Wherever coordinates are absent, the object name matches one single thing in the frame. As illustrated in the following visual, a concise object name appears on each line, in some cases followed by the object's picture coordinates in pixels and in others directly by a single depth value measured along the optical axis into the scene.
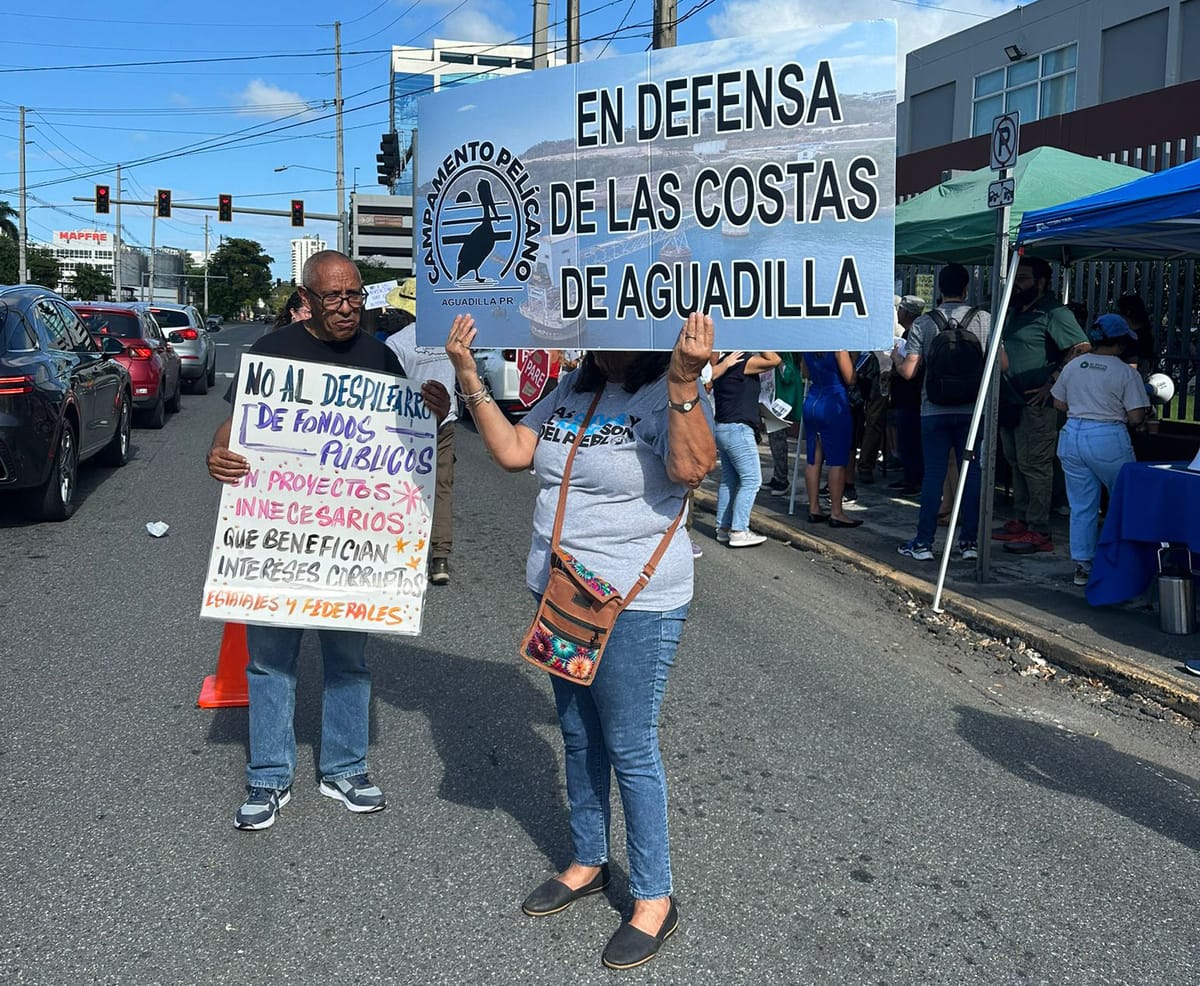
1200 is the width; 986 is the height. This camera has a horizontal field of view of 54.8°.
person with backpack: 7.83
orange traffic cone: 4.93
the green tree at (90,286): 89.19
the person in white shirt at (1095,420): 7.11
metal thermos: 6.23
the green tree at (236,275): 138.62
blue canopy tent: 5.80
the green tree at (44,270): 80.44
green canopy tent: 9.34
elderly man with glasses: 3.79
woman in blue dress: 8.98
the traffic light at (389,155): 29.09
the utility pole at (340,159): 49.00
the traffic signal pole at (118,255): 77.20
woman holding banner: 3.08
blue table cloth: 6.31
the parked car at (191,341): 22.25
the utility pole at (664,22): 12.22
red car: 15.54
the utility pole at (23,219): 53.09
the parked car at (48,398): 8.38
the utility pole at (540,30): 19.98
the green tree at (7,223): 70.38
